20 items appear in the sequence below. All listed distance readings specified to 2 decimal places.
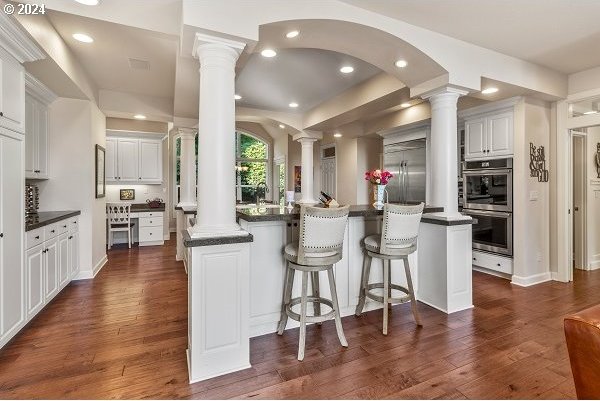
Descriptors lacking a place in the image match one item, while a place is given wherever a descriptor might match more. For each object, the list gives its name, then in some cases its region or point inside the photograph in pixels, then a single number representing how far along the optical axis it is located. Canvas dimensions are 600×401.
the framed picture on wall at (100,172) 4.39
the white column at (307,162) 6.29
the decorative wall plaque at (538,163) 3.93
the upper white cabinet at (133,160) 6.74
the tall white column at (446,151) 3.22
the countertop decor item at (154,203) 6.91
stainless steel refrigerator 5.34
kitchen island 2.00
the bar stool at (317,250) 2.20
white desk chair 6.39
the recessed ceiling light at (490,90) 3.58
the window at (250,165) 10.02
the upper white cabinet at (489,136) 4.04
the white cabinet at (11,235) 2.25
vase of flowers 3.21
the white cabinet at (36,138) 3.32
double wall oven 4.08
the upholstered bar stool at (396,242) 2.59
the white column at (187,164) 5.24
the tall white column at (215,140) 2.08
